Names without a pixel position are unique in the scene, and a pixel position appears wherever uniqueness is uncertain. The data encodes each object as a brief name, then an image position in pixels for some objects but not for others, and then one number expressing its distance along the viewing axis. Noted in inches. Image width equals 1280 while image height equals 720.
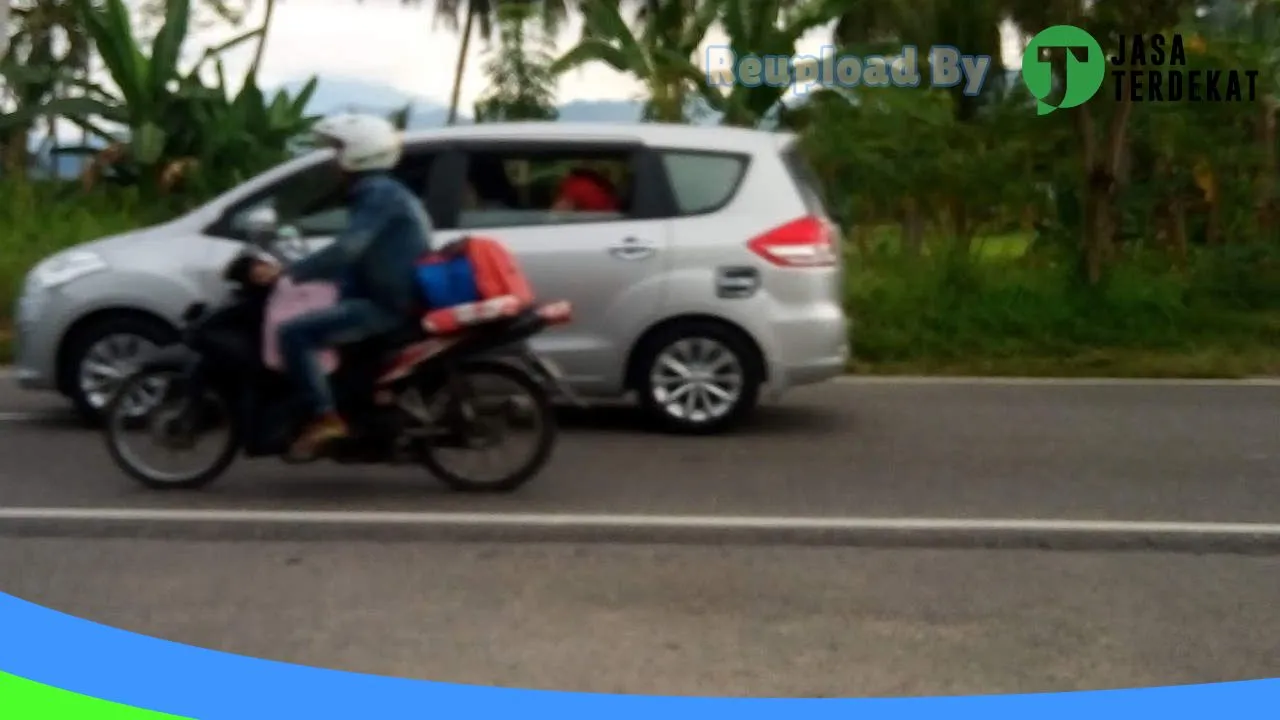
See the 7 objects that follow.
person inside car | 372.5
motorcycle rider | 287.3
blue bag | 291.6
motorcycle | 293.1
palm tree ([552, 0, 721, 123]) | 669.9
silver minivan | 366.0
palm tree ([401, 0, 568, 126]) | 1371.8
